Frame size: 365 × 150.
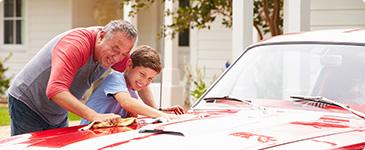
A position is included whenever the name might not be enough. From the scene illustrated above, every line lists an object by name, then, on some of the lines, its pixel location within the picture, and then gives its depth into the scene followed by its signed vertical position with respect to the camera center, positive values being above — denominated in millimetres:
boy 5051 -136
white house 18422 +749
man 4680 -67
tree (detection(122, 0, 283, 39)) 12171 +772
